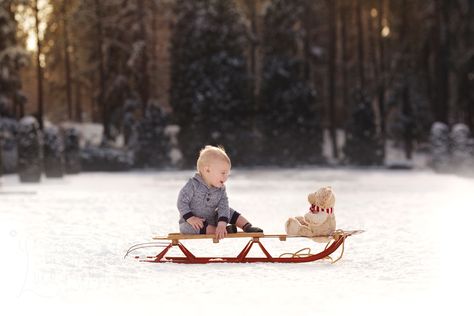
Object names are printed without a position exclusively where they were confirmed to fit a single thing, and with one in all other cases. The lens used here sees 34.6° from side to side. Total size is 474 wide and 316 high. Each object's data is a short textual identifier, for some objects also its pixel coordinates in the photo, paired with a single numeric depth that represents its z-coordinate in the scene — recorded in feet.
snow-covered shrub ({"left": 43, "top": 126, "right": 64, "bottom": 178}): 95.61
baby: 27.12
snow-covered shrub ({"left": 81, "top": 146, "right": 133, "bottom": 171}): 117.70
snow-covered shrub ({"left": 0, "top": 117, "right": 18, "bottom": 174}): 105.29
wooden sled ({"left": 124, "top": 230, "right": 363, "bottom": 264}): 27.78
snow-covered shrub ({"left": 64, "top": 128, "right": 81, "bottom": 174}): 106.93
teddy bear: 27.48
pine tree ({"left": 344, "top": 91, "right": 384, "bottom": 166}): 125.08
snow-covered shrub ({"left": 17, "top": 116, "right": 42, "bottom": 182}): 86.94
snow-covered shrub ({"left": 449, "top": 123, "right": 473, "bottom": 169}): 97.66
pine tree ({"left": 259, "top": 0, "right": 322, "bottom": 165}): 132.16
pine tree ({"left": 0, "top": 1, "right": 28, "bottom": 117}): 125.29
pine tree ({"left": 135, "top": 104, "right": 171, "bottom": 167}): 124.67
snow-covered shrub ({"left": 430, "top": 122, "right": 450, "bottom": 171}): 102.12
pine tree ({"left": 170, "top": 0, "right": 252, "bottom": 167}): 131.75
